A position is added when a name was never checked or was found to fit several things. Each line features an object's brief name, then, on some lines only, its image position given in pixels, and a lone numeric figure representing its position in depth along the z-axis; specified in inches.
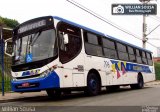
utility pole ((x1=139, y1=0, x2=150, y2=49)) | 935.7
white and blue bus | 338.9
